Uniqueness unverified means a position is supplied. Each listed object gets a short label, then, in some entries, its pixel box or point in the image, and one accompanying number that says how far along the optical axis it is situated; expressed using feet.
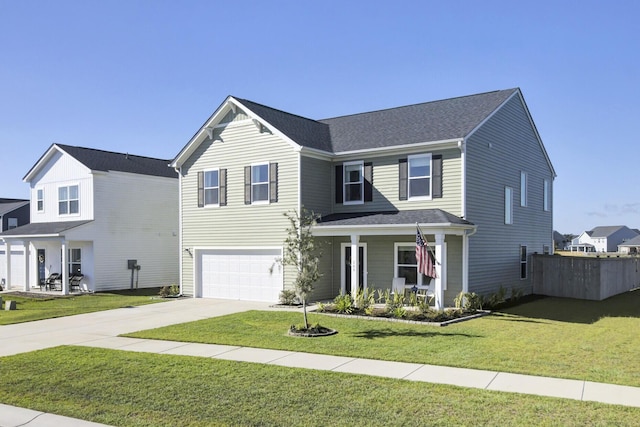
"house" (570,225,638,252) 320.29
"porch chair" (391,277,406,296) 62.39
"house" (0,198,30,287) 105.60
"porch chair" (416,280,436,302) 59.84
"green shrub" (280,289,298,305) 63.87
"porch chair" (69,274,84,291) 89.32
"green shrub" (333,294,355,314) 55.98
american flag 53.16
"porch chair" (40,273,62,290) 92.68
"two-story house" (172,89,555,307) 61.77
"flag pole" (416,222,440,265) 54.16
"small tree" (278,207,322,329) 46.98
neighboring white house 89.30
